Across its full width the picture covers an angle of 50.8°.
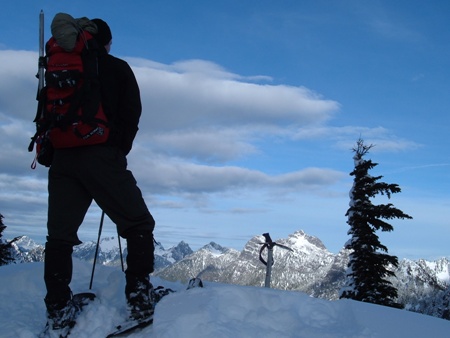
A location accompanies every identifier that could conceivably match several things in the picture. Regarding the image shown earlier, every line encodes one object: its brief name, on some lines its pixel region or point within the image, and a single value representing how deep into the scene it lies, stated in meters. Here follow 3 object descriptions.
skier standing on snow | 4.82
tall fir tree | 22.53
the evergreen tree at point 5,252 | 31.66
